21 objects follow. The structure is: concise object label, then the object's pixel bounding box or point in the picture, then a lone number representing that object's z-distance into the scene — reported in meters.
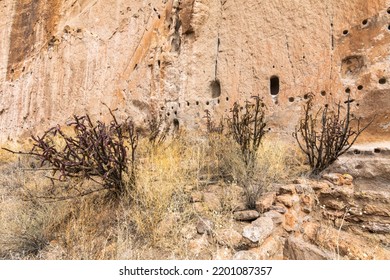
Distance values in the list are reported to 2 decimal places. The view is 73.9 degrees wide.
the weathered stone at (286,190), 2.48
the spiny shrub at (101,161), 2.17
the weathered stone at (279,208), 2.22
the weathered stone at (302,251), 1.88
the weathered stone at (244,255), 1.63
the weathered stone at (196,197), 2.26
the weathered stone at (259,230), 1.77
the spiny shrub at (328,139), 3.12
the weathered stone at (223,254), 1.64
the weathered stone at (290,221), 2.17
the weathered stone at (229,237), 1.75
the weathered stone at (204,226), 1.85
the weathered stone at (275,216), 2.08
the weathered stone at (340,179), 2.75
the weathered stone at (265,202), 2.18
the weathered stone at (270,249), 1.75
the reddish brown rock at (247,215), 2.04
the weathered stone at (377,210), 2.41
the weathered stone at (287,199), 2.33
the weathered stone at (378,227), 2.35
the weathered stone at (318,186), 2.69
